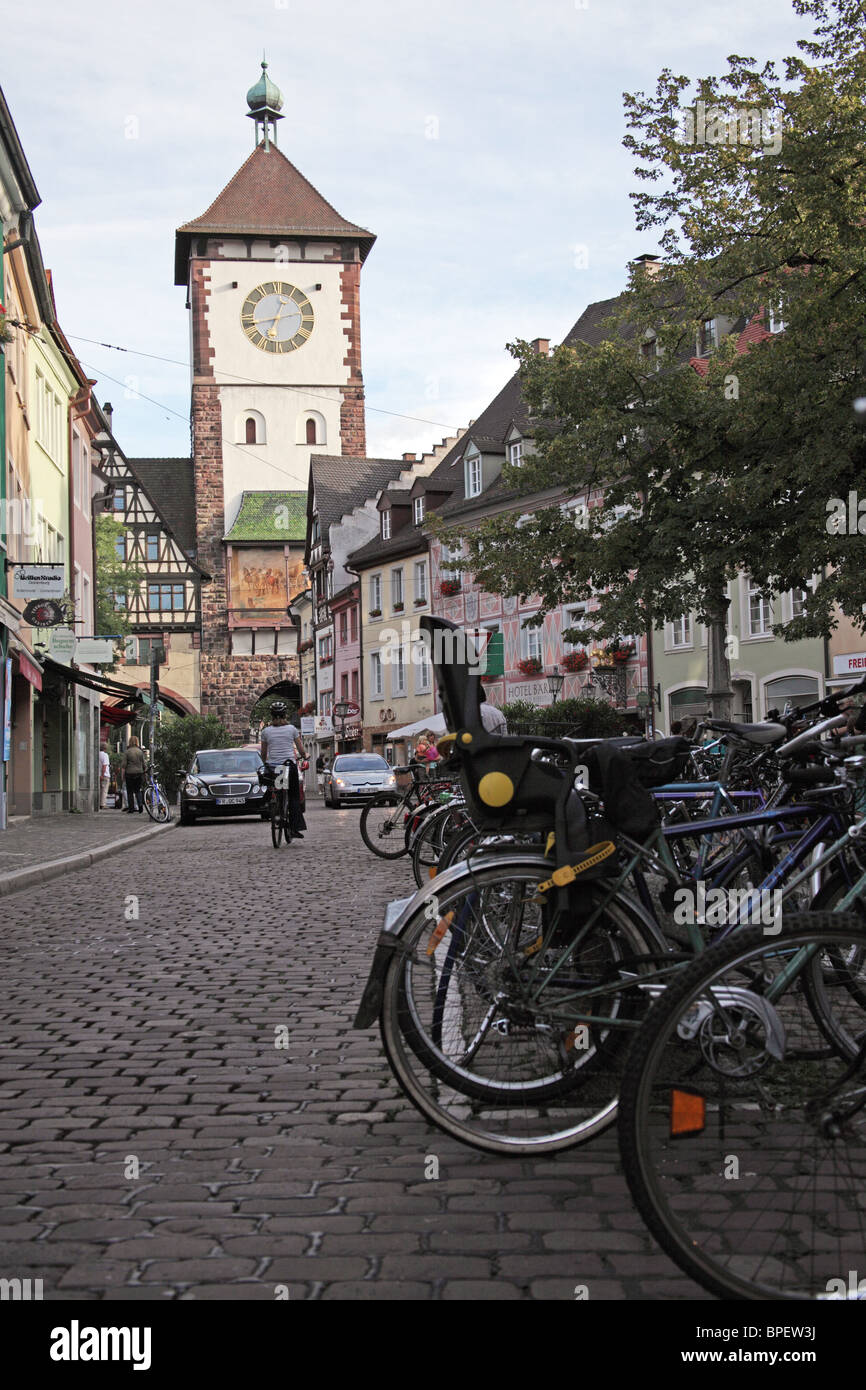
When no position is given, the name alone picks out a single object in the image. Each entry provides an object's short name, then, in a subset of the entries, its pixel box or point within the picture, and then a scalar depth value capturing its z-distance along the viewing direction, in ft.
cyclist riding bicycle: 58.44
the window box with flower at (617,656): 127.24
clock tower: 223.92
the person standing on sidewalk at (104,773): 138.51
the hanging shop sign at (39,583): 79.30
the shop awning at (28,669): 81.88
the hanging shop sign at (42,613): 83.10
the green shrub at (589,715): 115.03
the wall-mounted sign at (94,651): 96.99
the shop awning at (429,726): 116.14
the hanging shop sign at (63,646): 93.50
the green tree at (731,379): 56.90
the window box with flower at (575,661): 135.85
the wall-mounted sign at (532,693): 143.54
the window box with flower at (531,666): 144.56
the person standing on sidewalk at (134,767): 106.63
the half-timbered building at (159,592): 217.56
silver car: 113.09
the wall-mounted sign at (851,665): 101.76
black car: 90.74
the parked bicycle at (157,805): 95.25
